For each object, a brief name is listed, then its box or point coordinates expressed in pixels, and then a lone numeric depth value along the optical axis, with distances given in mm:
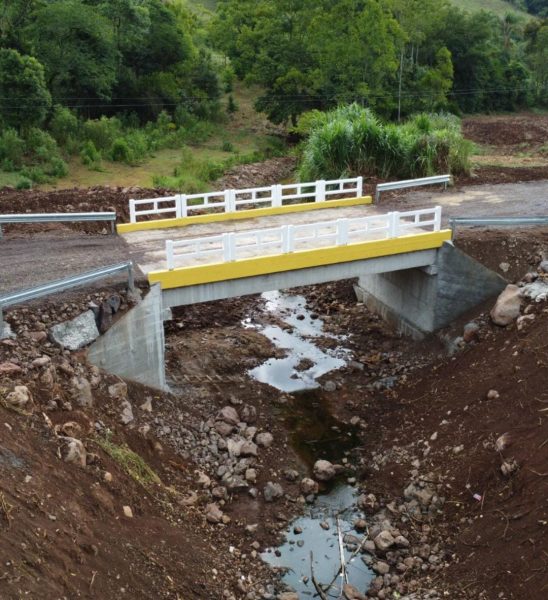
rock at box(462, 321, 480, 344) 17078
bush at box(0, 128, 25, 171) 31734
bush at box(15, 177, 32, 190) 27641
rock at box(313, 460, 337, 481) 14219
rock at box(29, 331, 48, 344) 13109
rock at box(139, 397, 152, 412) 14328
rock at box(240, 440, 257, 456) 14359
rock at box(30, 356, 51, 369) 12438
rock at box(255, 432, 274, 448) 14880
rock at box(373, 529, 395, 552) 12000
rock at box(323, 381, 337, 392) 17703
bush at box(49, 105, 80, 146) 36719
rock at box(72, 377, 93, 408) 12670
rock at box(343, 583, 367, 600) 11031
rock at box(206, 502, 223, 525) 12242
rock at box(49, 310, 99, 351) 13461
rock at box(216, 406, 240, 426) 15406
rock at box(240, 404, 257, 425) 15828
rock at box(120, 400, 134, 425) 13344
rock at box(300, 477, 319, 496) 13680
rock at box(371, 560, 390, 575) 11586
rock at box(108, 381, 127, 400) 13659
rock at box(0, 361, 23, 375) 11883
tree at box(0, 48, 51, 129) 34062
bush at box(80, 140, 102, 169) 34159
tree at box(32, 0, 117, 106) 38500
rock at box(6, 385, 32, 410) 11000
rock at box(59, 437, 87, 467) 10789
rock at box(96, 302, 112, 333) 14148
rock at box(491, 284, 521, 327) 16562
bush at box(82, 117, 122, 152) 37562
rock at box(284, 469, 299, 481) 13984
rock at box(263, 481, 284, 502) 13302
